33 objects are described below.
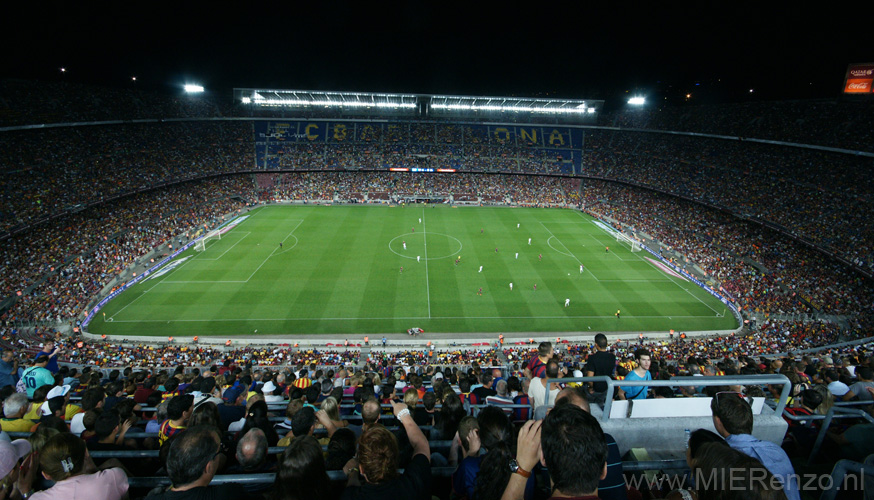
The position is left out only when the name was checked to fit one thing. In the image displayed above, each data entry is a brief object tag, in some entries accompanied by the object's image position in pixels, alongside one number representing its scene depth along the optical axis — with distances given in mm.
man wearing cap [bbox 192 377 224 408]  10200
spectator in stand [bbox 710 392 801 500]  3832
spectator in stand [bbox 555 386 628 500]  3691
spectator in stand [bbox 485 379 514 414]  8664
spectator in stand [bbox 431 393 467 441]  6312
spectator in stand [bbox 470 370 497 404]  9177
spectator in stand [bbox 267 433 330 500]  3592
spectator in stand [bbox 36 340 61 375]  11280
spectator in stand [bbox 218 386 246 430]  7910
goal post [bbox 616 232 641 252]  47631
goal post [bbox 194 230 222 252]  44500
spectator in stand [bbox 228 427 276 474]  4594
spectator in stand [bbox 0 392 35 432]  6926
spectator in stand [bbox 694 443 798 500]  2686
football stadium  4297
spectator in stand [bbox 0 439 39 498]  4273
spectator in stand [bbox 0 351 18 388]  10469
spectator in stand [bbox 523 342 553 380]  10136
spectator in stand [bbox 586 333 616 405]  9250
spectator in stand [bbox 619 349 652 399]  7566
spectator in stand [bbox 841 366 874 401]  8998
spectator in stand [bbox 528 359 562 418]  7410
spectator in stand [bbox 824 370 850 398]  9625
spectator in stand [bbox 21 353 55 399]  10180
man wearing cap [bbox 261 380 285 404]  10535
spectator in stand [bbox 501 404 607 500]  3033
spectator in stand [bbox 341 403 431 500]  3496
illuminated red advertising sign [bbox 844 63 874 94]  39406
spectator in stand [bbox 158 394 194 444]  6297
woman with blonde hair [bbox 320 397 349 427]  6209
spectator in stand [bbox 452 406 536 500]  3727
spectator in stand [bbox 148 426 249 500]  3441
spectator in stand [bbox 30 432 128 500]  3777
